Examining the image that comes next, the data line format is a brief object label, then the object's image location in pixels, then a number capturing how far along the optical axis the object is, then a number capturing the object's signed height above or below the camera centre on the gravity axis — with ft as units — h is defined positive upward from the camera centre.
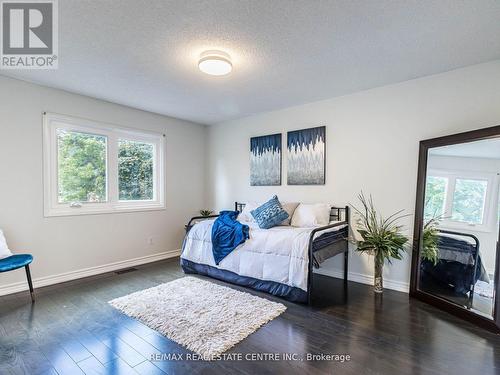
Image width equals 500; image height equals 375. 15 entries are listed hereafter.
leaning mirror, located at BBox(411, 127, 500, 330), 7.47 -1.36
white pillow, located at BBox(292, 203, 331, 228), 11.28 -1.63
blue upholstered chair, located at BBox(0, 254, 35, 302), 8.25 -3.06
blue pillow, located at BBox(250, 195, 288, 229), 11.37 -1.66
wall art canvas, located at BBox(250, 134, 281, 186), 13.71 +0.96
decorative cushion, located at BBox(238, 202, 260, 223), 12.96 -1.86
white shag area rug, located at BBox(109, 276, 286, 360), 6.70 -4.27
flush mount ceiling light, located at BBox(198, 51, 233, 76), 7.69 +3.44
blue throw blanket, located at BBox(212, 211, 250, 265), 10.27 -2.43
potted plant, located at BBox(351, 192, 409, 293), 9.40 -2.07
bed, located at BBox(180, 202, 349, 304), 8.61 -2.94
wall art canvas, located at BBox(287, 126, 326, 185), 12.21 +1.10
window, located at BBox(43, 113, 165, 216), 10.90 +0.25
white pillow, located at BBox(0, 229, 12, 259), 8.70 -2.70
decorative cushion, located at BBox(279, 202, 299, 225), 11.97 -1.42
